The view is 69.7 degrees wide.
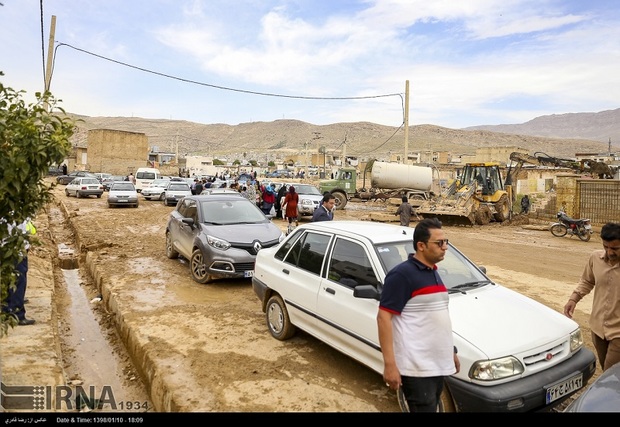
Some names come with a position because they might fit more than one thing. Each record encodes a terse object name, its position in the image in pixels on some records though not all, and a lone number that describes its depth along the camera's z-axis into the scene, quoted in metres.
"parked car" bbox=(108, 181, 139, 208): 22.73
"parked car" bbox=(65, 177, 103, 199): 29.12
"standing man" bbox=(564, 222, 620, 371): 3.56
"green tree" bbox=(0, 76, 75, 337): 3.00
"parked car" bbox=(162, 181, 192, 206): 24.81
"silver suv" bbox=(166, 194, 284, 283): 7.61
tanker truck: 26.22
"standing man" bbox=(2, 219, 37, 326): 5.57
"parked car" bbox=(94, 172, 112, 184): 40.01
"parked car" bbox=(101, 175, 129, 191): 36.10
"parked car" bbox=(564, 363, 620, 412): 2.55
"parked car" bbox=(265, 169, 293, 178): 64.94
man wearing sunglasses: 2.65
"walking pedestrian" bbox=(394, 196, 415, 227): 14.01
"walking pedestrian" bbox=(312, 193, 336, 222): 8.59
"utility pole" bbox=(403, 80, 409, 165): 24.11
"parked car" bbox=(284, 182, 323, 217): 18.25
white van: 31.56
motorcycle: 15.59
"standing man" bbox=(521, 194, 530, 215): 22.89
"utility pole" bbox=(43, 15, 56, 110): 16.53
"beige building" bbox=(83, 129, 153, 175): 61.75
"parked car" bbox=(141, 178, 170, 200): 28.44
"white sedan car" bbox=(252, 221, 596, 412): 3.27
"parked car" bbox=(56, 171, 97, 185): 39.16
